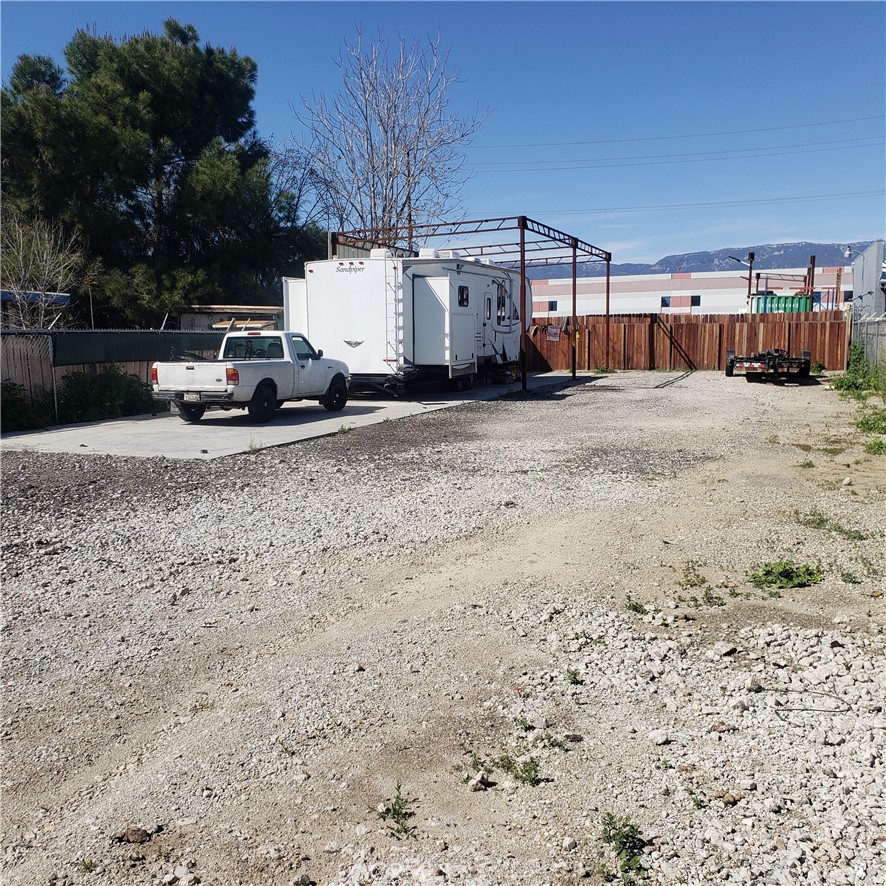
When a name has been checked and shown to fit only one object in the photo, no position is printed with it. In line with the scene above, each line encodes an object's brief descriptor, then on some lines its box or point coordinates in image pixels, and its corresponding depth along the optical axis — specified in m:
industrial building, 86.75
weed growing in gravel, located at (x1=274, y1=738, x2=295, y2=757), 4.03
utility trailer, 26.00
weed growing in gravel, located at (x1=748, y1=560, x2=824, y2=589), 6.32
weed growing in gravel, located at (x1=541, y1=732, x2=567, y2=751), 4.04
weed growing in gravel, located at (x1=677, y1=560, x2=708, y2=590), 6.36
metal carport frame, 21.83
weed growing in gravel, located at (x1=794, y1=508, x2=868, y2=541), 7.68
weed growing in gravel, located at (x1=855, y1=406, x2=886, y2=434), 14.77
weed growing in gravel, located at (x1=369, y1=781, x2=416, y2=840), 3.41
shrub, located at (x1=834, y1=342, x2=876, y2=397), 22.80
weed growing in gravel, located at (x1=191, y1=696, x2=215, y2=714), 4.51
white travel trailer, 20.03
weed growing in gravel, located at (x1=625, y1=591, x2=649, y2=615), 5.79
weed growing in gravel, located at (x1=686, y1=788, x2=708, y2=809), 3.52
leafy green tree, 30.67
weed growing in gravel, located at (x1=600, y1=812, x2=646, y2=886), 3.12
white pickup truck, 15.48
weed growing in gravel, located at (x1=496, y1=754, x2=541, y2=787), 3.76
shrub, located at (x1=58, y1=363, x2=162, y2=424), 17.27
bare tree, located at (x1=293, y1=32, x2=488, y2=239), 36.31
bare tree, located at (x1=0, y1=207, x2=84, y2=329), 22.05
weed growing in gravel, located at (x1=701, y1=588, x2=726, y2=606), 5.93
